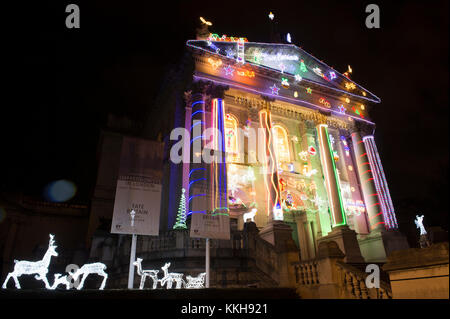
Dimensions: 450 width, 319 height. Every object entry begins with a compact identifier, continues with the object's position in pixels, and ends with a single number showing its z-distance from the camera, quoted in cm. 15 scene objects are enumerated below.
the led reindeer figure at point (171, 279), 971
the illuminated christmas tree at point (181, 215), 1474
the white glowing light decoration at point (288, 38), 2464
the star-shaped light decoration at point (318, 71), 2459
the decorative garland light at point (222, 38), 1992
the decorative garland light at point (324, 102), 2291
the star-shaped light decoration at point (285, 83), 2185
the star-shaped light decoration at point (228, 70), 2006
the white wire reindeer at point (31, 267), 913
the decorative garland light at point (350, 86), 2496
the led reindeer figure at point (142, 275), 948
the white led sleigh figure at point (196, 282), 989
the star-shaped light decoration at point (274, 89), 2111
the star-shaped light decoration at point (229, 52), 2031
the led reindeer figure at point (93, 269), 947
